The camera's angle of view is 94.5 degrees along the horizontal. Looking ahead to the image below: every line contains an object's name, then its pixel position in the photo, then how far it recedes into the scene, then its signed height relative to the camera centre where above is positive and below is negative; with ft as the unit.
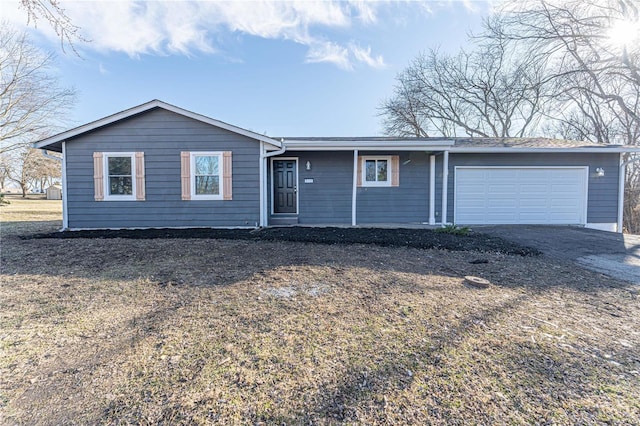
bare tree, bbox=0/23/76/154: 58.23 +23.31
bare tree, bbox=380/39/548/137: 63.72 +23.06
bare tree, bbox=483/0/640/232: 38.09 +21.50
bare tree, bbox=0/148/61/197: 69.97 +9.10
